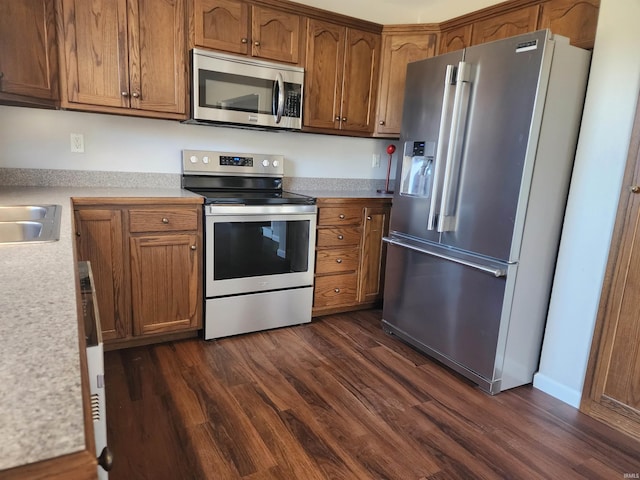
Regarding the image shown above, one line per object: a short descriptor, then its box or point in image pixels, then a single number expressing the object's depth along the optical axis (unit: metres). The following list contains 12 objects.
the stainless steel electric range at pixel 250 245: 2.51
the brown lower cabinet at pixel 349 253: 2.91
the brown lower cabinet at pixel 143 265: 2.21
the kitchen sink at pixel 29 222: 1.43
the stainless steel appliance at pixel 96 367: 0.94
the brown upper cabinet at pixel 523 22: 2.14
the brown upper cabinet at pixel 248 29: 2.45
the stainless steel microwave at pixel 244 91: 2.47
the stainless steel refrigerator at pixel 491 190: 1.95
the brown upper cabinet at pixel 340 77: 2.85
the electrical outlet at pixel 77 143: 2.50
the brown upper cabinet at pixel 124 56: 2.18
